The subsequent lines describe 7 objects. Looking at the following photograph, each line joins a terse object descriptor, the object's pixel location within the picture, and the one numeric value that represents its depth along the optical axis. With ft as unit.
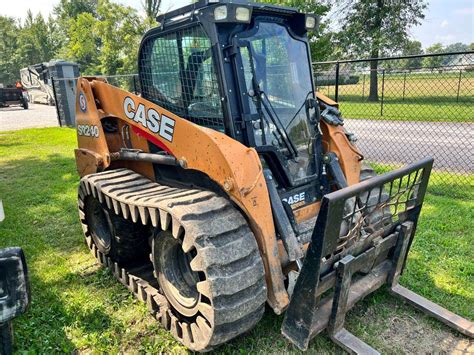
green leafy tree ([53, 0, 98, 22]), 172.65
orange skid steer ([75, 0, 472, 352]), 8.21
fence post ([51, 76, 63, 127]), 46.33
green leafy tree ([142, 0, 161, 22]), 98.25
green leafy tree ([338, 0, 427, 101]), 71.15
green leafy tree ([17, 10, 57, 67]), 184.03
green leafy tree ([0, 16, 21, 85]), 196.65
